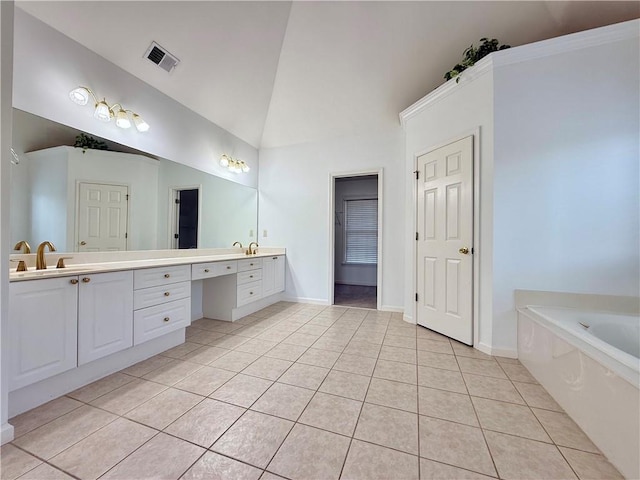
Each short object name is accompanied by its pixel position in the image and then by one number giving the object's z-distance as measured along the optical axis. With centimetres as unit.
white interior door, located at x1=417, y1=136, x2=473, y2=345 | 238
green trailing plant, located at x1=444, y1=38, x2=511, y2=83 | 226
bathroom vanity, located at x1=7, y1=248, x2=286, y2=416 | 138
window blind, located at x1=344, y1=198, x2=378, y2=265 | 565
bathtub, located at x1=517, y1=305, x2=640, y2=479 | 108
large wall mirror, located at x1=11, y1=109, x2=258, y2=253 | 177
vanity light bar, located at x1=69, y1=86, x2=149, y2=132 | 199
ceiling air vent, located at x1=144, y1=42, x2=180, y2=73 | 231
